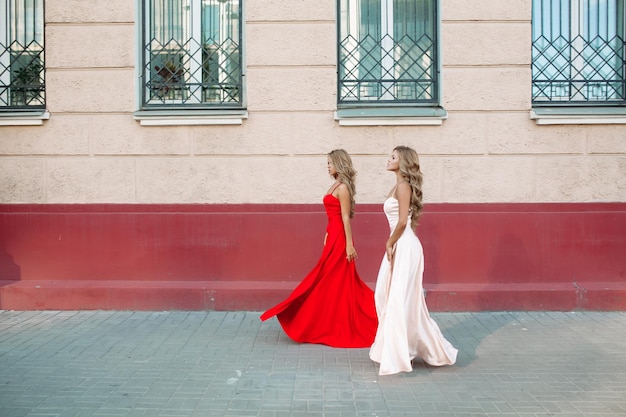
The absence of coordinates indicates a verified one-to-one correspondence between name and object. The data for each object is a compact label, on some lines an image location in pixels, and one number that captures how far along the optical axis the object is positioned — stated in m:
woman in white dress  5.20
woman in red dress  6.19
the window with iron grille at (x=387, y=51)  8.08
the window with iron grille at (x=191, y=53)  8.11
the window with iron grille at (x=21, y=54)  8.17
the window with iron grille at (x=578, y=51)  8.12
